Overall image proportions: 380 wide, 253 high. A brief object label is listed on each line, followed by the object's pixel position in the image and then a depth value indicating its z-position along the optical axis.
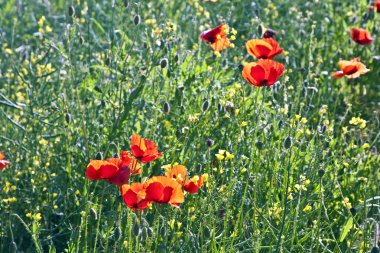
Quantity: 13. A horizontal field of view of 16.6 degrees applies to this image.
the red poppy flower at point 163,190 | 3.56
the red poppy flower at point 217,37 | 4.89
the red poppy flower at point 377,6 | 6.37
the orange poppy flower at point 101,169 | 3.77
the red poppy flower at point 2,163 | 4.23
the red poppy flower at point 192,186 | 3.83
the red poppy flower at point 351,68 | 4.98
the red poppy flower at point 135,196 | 3.57
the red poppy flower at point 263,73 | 4.19
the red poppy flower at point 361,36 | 5.86
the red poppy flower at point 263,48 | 4.67
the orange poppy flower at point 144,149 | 3.90
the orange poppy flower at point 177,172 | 3.93
